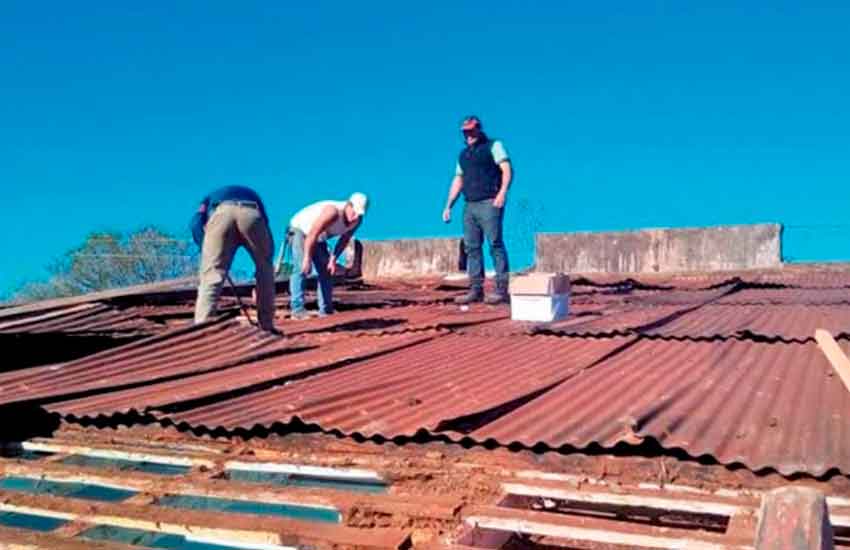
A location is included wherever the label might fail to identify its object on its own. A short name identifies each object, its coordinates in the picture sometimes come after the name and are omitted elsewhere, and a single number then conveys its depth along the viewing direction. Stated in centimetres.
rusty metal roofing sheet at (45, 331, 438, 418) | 333
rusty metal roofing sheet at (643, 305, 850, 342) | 461
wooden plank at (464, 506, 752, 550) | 194
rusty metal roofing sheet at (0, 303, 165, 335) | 573
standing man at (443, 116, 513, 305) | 695
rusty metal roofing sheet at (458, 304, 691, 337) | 489
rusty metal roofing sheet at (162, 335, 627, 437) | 299
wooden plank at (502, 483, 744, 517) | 216
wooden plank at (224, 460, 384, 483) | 255
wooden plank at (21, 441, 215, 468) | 278
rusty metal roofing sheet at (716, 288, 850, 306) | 679
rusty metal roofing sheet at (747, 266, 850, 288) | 887
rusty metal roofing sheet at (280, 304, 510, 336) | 575
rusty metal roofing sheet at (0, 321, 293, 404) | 387
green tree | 1581
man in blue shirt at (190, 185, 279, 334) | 556
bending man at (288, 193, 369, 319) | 672
